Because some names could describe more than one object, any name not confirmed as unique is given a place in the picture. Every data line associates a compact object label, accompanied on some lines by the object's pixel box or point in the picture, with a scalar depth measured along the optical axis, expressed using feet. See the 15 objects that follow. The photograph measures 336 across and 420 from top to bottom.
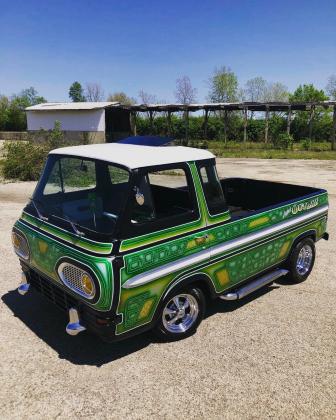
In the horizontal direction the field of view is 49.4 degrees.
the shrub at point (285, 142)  99.24
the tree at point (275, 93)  233.90
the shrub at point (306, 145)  98.73
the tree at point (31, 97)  290.89
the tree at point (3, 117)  166.71
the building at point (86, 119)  109.40
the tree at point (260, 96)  240.94
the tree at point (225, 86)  208.85
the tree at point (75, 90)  422.00
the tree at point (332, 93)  197.06
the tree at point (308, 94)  177.27
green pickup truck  10.99
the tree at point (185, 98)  214.16
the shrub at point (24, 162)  49.32
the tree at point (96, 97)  297.74
